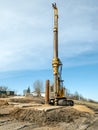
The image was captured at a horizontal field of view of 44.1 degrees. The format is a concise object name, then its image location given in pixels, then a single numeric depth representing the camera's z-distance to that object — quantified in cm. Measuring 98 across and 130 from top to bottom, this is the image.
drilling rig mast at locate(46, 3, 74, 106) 1284
